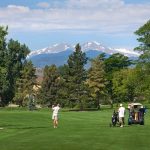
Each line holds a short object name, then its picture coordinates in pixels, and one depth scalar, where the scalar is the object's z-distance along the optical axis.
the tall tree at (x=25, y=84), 132.75
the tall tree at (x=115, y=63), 149.25
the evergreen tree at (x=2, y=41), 43.16
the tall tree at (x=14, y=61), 140.50
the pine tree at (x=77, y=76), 119.44
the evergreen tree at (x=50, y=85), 129.50
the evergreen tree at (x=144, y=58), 100.88
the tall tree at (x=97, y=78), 124.19
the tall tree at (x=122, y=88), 125.16
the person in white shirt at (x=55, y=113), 46.96
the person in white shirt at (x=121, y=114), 45.94
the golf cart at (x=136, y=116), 51.03
